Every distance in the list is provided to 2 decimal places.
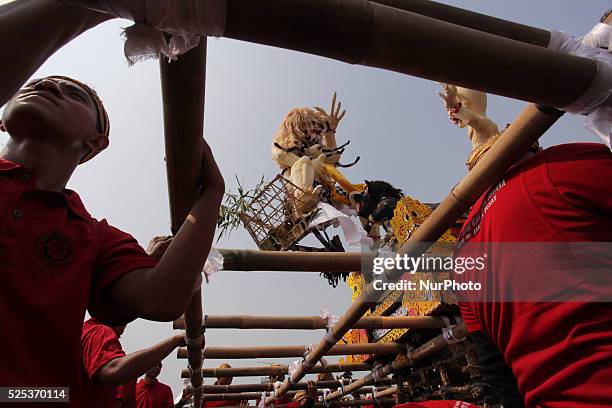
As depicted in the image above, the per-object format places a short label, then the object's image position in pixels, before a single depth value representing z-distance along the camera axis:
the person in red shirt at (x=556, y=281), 1.41
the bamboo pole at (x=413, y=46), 0.93
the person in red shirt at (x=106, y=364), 2.30
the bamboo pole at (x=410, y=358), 4.93
